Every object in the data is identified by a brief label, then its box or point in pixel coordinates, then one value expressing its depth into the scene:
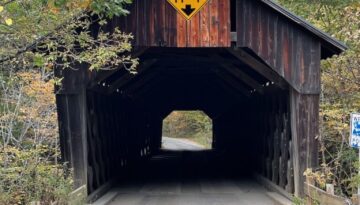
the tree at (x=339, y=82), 10.12
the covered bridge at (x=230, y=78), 9.47
